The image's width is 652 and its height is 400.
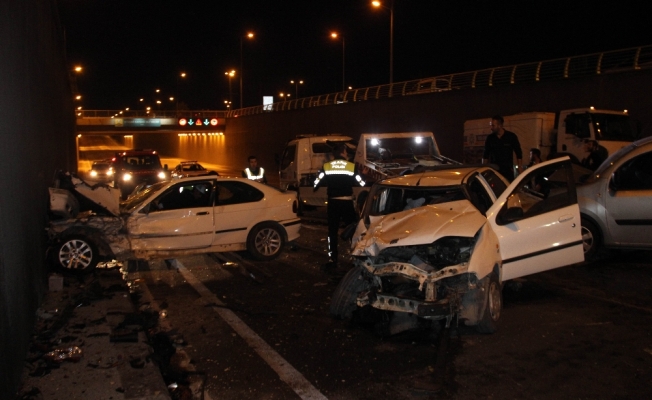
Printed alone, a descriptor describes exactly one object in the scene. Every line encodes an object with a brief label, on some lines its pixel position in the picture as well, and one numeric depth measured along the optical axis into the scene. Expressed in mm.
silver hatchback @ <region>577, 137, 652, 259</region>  8672
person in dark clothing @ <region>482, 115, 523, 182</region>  10242
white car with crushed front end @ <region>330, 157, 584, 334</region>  5820
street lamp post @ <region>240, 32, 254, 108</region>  44250
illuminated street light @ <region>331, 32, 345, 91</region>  37794
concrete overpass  20875
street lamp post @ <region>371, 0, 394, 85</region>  28631
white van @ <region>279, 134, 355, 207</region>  16734
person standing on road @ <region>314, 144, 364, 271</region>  9180
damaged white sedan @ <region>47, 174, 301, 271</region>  9266
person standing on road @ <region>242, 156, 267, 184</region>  14383
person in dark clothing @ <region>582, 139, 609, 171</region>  13070
